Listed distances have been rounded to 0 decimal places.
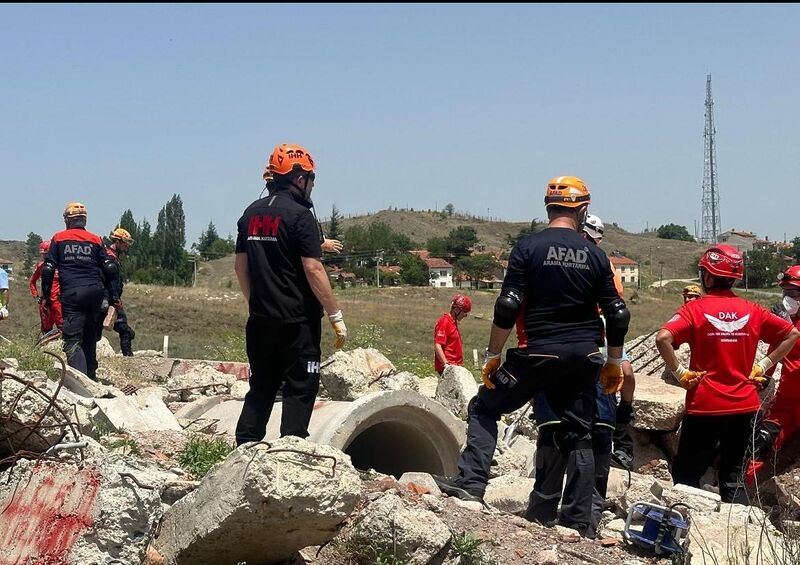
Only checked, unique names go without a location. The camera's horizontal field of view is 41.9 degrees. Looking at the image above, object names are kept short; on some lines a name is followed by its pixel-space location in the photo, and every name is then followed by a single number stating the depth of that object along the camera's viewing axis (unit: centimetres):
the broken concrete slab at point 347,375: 941
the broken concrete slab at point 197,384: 1023
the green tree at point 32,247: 7916
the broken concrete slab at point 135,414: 702
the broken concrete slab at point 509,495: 622
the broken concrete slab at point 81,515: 430
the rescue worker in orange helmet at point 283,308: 583
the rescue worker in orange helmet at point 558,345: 562
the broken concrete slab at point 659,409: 818
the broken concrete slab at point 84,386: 756
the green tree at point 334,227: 8636
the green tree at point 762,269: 7169
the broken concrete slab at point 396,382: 952
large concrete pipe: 679
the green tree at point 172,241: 7996
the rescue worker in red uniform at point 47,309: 1041
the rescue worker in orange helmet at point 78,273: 993
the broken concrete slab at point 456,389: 962
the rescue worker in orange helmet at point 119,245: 1233
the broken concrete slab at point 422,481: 567
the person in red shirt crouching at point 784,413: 724
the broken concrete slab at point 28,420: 514
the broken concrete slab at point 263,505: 426
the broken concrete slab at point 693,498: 599
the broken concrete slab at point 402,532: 460
